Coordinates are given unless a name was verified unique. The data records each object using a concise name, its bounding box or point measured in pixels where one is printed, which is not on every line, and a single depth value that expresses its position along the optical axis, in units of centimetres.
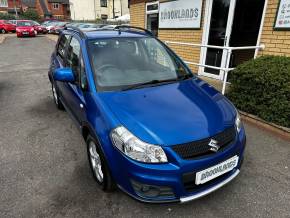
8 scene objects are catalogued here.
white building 4731
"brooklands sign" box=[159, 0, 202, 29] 662
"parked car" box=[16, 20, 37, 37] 2436
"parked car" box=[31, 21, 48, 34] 2717
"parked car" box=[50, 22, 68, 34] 2881
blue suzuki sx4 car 203
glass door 581
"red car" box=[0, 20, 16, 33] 3059
